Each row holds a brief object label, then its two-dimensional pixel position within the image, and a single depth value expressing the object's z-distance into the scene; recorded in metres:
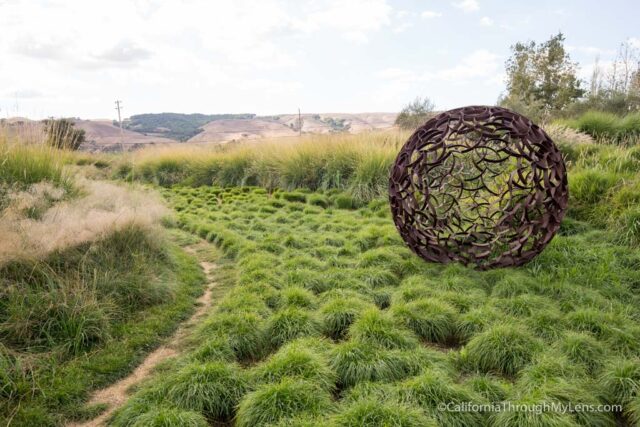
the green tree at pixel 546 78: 21.86
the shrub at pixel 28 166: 5.14
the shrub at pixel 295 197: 9.23
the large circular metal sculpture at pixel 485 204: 4.51
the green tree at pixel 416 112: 20.26
